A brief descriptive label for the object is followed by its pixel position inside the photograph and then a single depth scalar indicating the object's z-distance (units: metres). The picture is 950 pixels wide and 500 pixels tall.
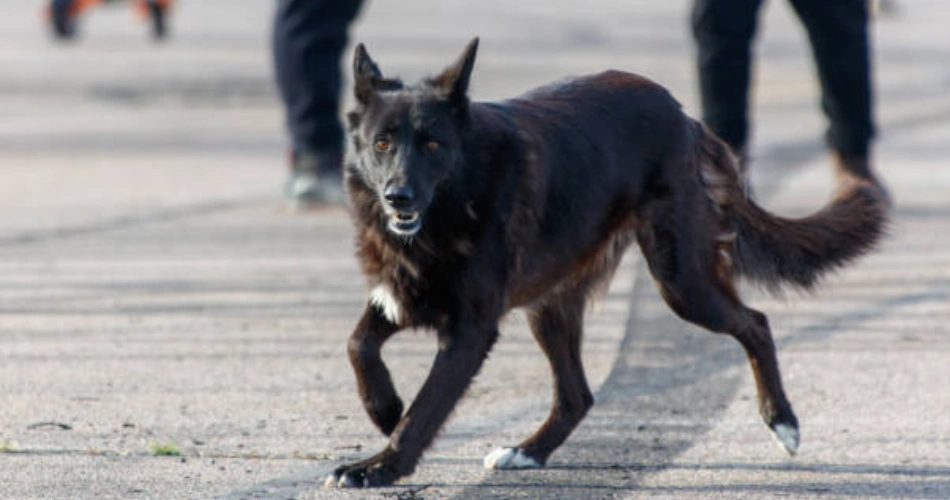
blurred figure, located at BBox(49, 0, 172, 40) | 37.97
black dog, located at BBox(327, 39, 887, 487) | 8.46
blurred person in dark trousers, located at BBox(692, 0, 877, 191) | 16.06
